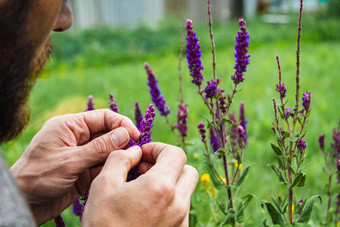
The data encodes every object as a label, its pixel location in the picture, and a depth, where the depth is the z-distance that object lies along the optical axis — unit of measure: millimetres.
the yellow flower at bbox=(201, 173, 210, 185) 805
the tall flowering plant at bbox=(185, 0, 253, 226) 656
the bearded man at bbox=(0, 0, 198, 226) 566
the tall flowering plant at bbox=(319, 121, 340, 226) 780
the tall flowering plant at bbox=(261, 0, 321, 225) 641
